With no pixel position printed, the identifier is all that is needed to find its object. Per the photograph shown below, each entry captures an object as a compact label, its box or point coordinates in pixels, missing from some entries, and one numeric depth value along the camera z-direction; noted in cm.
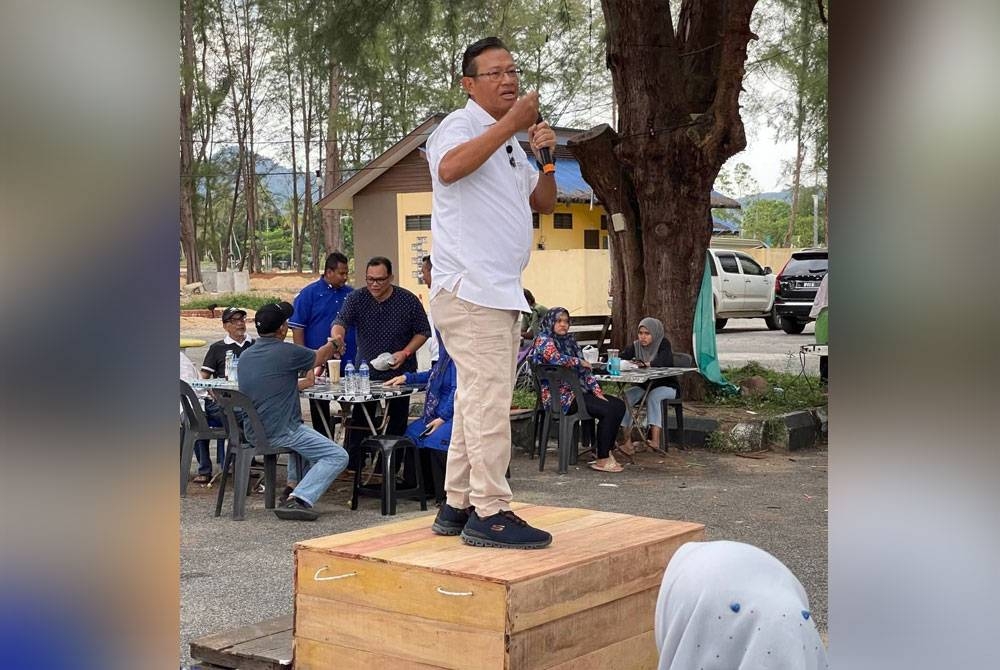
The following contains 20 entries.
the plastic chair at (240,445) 788
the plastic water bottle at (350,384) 840
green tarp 1270
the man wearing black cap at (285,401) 790
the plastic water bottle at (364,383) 841
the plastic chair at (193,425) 845
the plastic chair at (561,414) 1001
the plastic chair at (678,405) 1083
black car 2580
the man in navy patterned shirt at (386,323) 899
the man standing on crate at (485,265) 381
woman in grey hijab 1078
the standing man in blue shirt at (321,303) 983
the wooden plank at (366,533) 396
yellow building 2675
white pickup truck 2781
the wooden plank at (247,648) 395
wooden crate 348
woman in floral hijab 1005
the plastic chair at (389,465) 809
